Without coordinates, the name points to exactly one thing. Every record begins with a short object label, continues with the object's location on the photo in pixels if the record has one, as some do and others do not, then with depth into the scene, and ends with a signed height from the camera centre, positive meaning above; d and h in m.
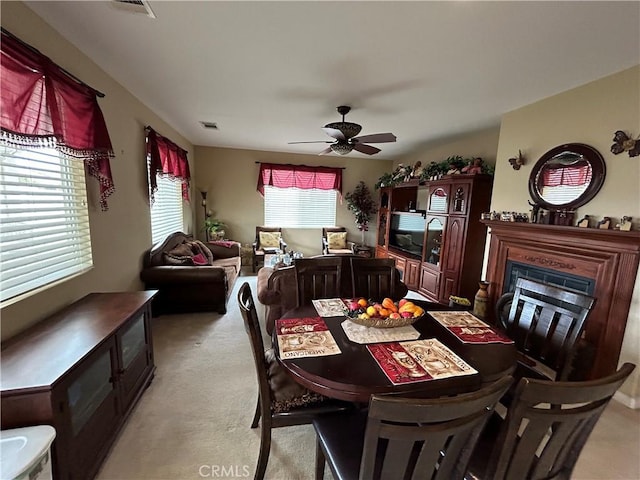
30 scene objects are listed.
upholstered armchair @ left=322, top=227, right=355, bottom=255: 6.24 -0.79
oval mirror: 2.36 +0.37
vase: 3.28 -1.03
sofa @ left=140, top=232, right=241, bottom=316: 3.28 -0.99
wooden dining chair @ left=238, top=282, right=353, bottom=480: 1.40 -1.04
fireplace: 2.12 -0.44
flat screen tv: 4.81 -0.41
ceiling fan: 3.01 +0.82
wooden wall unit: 3.74 -0.39
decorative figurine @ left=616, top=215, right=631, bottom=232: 2.07 -0.04
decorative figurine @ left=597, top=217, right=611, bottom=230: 2.20 -0.05
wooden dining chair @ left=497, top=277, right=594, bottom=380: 1.62 -0.70
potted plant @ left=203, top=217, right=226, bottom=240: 5.73 -0.56
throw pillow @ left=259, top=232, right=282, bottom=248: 5.98 -0.77
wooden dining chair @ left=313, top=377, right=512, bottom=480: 0.77 -0.66
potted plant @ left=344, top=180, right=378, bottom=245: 6.52 +0.10
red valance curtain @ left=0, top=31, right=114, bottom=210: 1.45 +0.53
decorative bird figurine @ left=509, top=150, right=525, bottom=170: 2.98 +0.58
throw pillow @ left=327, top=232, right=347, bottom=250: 6.34 -0.76
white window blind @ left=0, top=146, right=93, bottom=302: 1.58 -0.16
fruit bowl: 1.58 -0.62
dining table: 1.14 -0.72
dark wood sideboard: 1.17 -0.89
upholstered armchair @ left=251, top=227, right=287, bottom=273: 5.74 -0.78
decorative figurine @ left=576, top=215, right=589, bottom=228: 2.35 -0.04
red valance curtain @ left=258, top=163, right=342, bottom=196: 5.98 +0.64
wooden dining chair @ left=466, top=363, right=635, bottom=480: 0.85 -0.73
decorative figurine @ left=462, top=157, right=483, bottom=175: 3.71 +0.61
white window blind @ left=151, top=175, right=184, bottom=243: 3.81 -0.15
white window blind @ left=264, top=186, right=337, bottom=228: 6.26 -0.04
